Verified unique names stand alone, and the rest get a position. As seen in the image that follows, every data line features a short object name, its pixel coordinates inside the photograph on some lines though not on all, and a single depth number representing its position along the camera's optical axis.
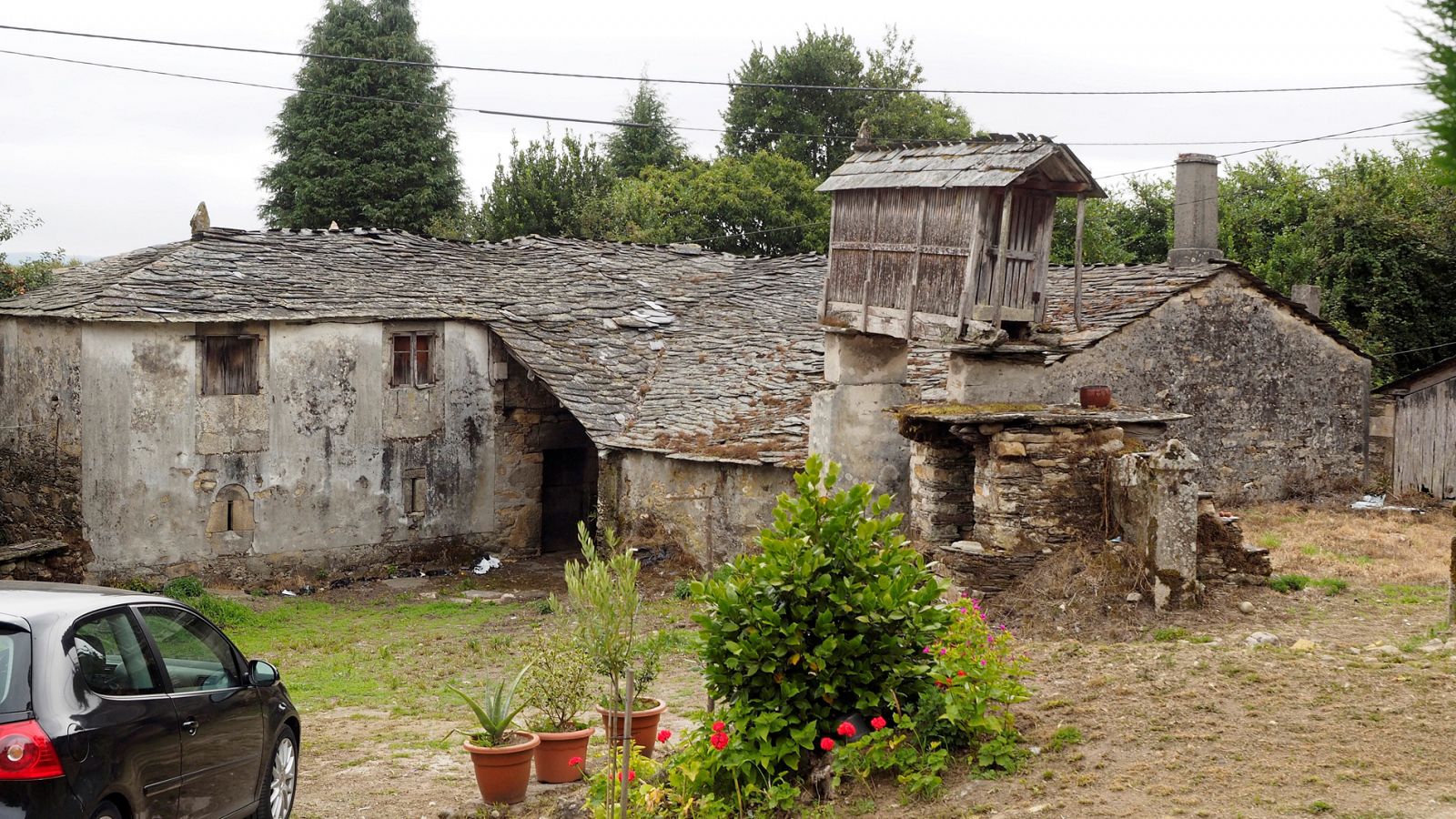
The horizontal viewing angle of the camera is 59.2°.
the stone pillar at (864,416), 15.30
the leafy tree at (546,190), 36.28
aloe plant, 7.69
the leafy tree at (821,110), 40.41
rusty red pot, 12.63
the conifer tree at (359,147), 38.00
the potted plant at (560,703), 8.04
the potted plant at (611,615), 6.53
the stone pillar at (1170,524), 10.84
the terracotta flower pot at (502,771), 7.54
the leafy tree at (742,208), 35.69
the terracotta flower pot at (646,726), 8.03
